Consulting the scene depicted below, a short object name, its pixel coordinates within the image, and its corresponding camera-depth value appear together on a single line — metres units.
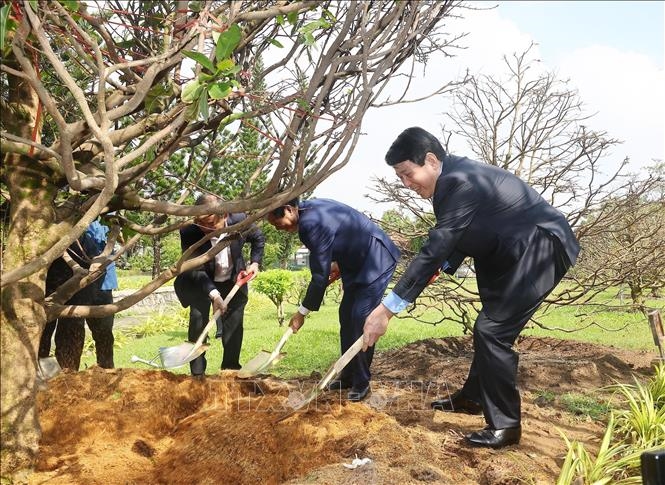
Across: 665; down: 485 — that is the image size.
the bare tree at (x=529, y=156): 5.43
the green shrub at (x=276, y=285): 12.59
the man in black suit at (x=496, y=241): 3.08
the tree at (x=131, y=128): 2.07
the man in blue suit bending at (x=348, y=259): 3.86
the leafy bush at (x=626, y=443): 2.58
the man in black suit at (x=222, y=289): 4.65
